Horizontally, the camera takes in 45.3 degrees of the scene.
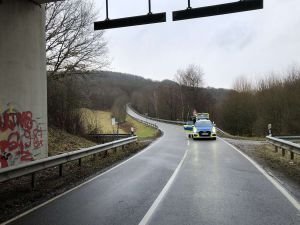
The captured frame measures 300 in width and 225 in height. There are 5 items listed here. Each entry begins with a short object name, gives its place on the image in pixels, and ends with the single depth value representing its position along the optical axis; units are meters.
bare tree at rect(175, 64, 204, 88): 83.56
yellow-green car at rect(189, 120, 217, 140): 28.06
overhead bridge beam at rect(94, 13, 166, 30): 12.19
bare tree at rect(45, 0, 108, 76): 23.19
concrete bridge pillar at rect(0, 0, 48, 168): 10.23
